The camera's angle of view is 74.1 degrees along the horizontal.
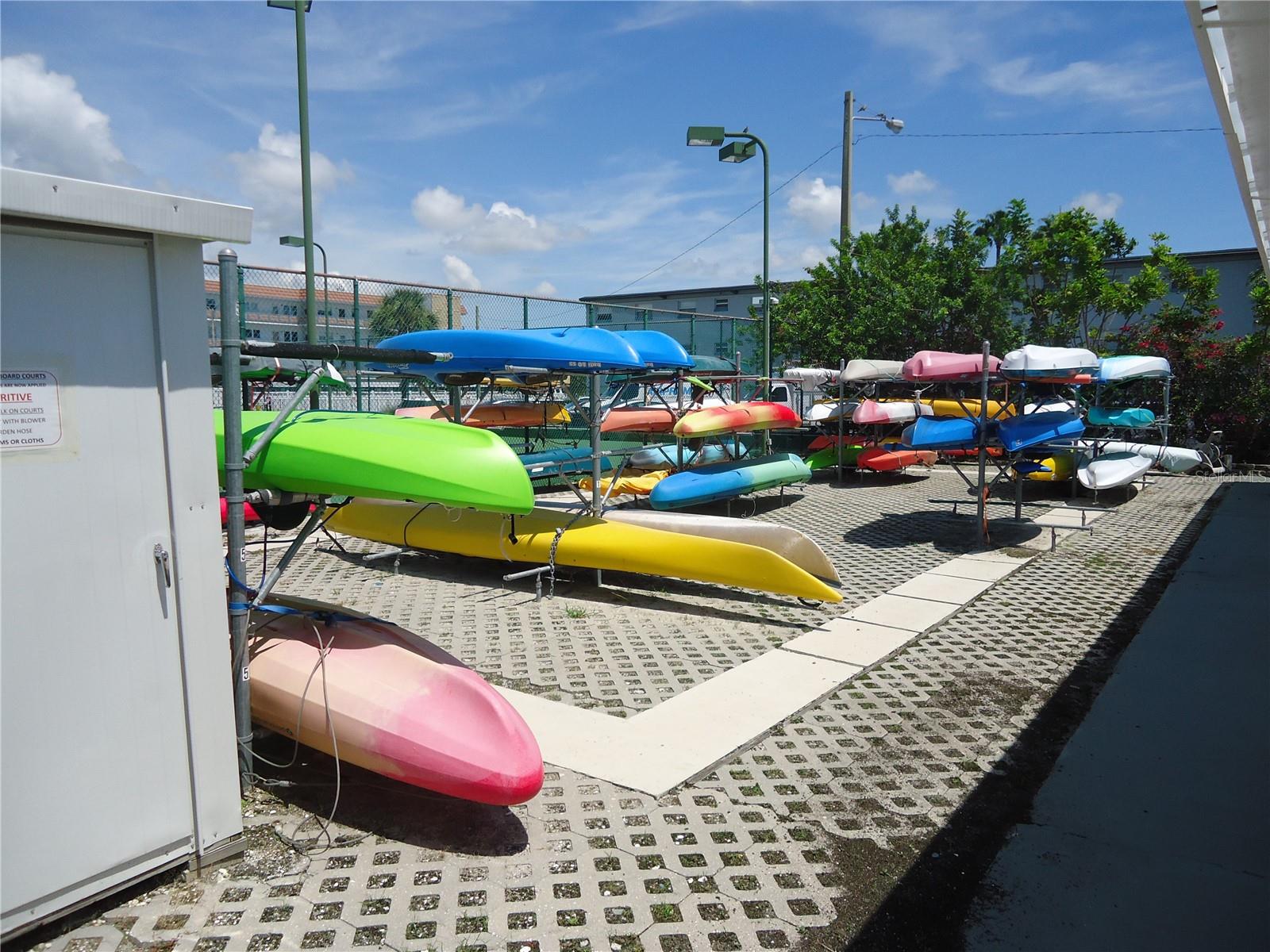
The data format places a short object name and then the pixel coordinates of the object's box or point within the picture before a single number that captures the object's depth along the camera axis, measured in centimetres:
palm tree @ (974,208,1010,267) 2255
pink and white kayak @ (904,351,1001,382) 1176
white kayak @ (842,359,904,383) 1507
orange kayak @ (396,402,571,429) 1230
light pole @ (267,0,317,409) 906
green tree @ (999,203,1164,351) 2000
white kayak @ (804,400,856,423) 1675
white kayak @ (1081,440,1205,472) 1575
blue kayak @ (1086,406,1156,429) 1506
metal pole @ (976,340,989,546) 1080
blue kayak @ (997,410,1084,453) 1091
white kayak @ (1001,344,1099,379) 1076
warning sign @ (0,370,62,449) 293
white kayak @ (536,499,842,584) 827
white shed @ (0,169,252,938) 296
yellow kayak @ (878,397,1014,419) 1677
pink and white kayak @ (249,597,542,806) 382
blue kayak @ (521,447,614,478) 1074
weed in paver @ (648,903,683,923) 332
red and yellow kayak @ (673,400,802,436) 1207
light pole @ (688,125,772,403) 1384
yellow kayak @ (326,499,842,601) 768
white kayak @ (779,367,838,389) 1781
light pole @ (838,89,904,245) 2270
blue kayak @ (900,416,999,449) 1138
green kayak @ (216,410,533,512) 443
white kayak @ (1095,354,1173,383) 1404
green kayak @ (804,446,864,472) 1748
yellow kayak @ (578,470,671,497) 1332
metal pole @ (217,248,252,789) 380
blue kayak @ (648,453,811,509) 1163
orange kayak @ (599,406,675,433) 1344
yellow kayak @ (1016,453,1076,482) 1512
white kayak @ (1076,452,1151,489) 1424
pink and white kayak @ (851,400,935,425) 1554
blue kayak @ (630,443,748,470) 1471
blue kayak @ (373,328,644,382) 816
